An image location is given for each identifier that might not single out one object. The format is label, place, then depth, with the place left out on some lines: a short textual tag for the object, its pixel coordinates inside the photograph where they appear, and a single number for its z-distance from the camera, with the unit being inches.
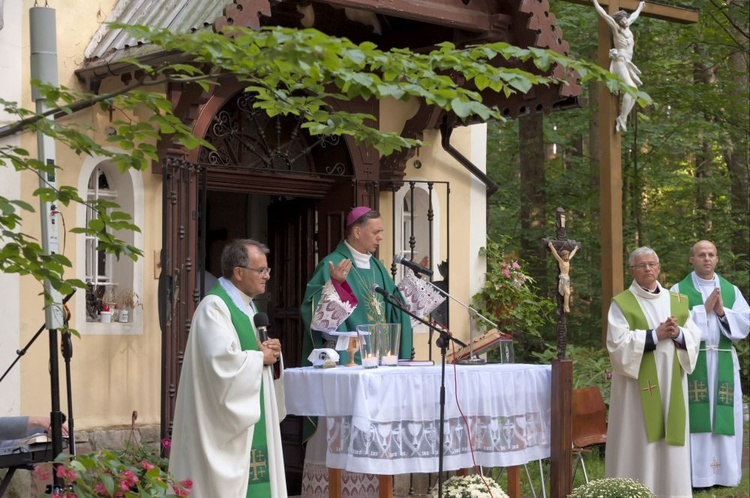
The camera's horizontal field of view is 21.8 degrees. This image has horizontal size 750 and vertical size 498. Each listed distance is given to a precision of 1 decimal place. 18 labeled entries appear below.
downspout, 705.0
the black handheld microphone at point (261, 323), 424.1
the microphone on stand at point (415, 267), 509.3
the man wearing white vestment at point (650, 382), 595.5
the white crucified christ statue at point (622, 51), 698.7
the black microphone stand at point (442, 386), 461.6
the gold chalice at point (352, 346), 532.6
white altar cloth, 492.2
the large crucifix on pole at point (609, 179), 689.0
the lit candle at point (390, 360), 525.3
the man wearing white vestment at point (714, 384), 679.3
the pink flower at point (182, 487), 367.2
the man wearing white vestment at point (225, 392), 421.7
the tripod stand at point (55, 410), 421.5
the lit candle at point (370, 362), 515.6
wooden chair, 604.2
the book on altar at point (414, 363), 540.8
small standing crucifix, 550.1
